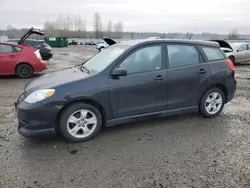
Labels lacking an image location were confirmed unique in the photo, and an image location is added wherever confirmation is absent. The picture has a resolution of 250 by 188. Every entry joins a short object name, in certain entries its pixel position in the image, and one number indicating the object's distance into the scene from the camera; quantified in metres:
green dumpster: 43.88
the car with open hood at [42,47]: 15.24
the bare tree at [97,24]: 93.60
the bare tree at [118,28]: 97.64
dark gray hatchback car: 3.54
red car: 8.92
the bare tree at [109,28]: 98.31
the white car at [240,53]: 14.55
